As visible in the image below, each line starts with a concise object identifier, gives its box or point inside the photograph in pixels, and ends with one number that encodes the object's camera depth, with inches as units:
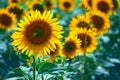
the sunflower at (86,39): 153.0
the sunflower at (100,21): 190.4
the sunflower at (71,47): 144.6
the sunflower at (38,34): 115.7
